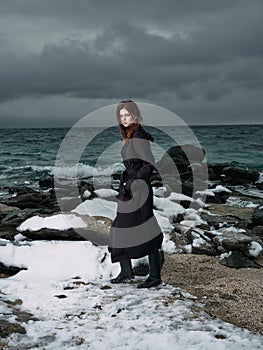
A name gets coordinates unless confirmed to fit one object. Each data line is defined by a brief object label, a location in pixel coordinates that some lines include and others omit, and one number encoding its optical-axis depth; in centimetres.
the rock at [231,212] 924
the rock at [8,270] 515
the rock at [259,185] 1652
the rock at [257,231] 787
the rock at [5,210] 990
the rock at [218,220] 827
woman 447
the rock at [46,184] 1822
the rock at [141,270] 509
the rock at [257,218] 903
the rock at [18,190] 1548
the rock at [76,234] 604
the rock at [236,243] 638
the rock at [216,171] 1930
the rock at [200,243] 639
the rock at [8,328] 332
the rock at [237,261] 584
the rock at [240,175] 1800
